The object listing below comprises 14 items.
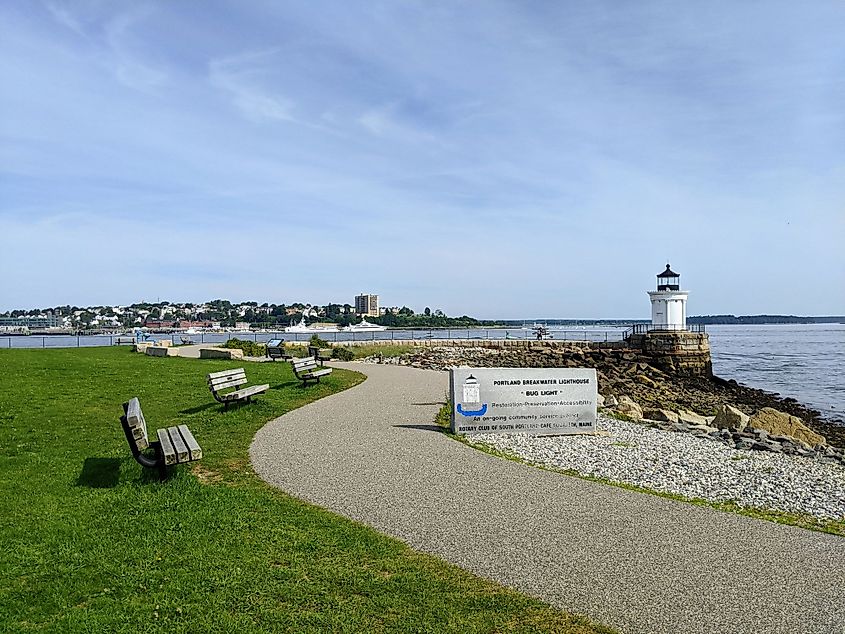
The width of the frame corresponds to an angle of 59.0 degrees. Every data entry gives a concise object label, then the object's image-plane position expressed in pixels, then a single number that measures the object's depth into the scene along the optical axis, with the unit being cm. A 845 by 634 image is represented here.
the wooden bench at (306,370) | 1841
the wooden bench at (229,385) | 1399
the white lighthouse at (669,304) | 4466
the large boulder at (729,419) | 1636
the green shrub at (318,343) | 3771
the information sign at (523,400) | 1237
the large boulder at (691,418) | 1911
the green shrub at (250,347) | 3488
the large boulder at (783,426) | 1632
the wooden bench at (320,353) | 2838
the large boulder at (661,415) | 1833
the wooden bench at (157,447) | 796
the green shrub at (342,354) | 3303
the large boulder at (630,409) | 1765
